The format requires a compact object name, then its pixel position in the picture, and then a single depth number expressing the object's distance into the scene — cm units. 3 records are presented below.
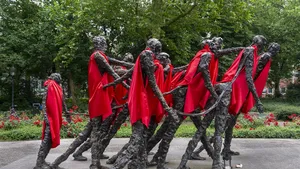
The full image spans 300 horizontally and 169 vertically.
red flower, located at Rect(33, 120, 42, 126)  1321
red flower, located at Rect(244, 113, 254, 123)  1303
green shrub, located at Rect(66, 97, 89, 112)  2117
